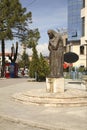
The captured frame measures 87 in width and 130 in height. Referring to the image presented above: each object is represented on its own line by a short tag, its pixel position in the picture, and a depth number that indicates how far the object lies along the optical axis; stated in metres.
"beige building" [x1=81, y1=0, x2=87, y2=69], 19.13
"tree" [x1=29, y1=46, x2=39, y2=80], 16.33
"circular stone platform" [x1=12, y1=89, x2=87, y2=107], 6.52
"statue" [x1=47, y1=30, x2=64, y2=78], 7.42
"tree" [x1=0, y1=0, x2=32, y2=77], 19.70
